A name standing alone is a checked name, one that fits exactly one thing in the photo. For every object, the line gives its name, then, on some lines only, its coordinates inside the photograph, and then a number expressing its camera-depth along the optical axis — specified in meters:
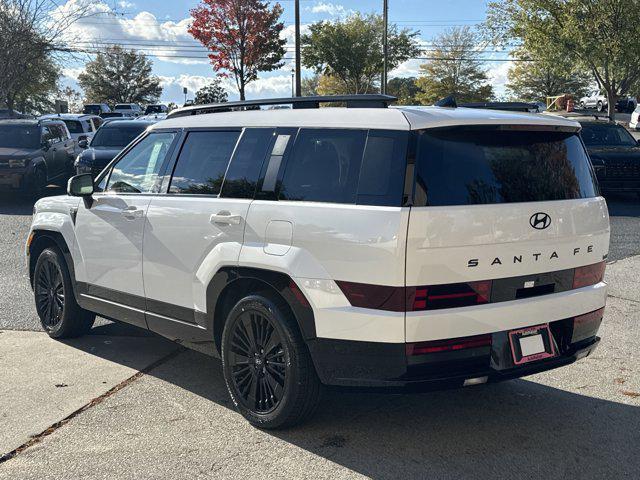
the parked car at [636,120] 35.84
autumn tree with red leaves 41.88
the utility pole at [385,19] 33.44
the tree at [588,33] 22.89
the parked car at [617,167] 14.27
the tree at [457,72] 54.75
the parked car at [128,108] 54.00
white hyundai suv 3.50
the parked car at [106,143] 14.58
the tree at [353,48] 46.41
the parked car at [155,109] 50.84
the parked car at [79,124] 22.62
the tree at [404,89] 57.34
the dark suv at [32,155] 14.98
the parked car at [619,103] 48.12
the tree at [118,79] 82.69
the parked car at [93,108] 50.64
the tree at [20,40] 24.20
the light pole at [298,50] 27.98
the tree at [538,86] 63.91
